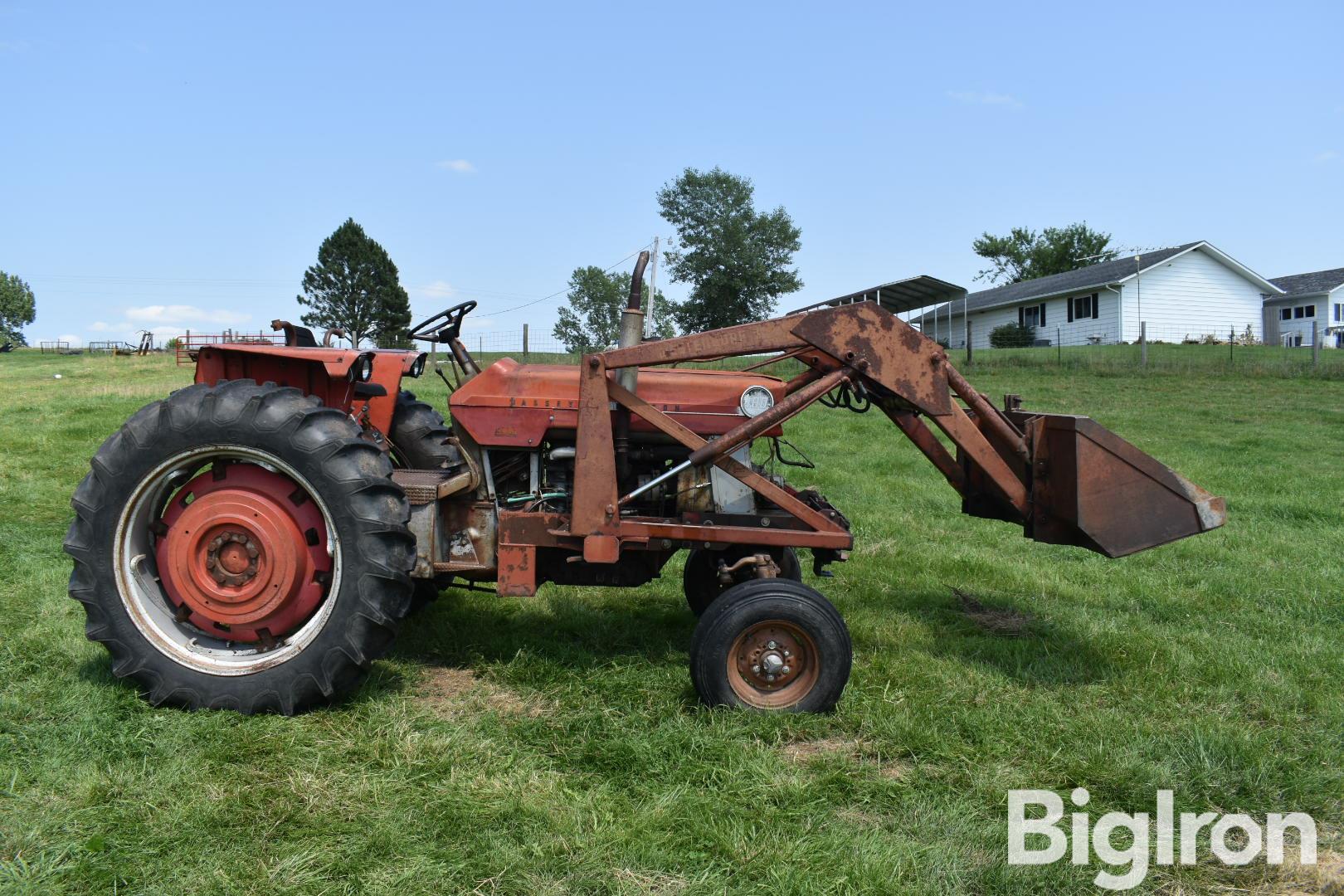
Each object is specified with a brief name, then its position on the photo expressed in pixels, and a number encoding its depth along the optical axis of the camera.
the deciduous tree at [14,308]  86.00
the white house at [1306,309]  40.84
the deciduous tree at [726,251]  41.78
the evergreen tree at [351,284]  55.12
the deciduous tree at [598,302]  42.94
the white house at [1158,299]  33.97
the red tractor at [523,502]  3.92
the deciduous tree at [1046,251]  55.16
